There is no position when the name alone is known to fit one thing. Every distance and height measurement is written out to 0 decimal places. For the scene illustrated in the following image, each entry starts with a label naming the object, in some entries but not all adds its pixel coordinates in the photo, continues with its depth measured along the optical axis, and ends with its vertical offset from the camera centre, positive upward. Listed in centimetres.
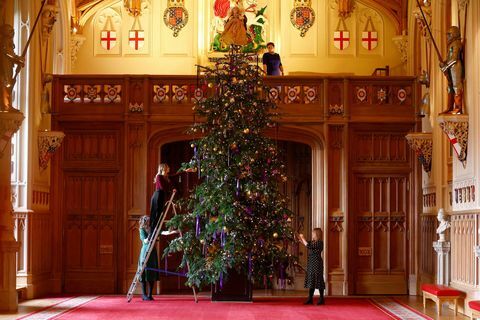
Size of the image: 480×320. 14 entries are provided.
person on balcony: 1784 +287
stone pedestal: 1484 -83
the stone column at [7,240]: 1320 -41
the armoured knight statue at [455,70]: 1374 +210
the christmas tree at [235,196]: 1413 +23
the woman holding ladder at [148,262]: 1473 -80
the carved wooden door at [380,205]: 1698 +10
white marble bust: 1473 -22
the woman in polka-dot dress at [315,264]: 1433 -83
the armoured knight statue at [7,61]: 1337 +219
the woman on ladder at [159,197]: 1503 +23
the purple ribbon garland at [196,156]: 1456 +87
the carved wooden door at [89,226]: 1692 -27
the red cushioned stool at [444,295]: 1318 -122
